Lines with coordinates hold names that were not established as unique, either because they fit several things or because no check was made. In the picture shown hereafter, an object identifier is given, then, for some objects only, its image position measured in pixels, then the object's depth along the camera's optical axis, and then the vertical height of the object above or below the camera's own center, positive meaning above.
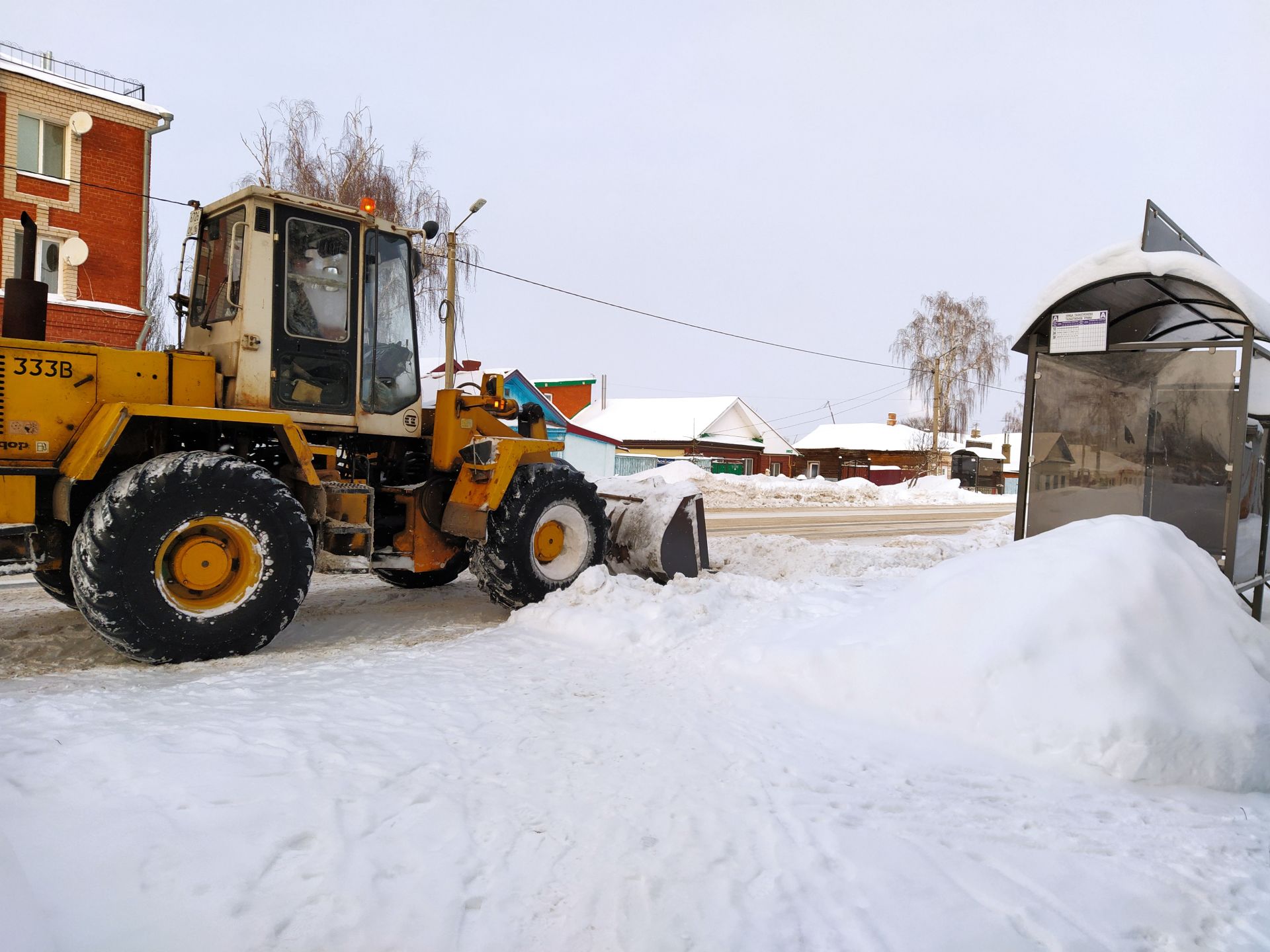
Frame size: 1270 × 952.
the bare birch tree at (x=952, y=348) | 44.41 +5.70
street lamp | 6.56 +0.90
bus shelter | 6.46 +0.55
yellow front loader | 4.89 -0.21
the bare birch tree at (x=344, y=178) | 23.02 +6.77
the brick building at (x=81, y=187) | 21.91 +6.04
